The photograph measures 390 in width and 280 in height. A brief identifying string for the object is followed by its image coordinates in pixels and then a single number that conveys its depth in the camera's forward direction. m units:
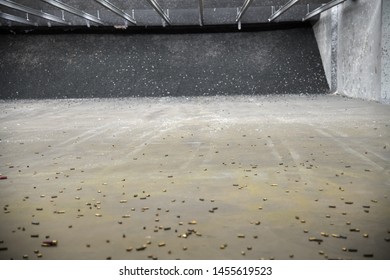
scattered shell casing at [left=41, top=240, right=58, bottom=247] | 2.25
